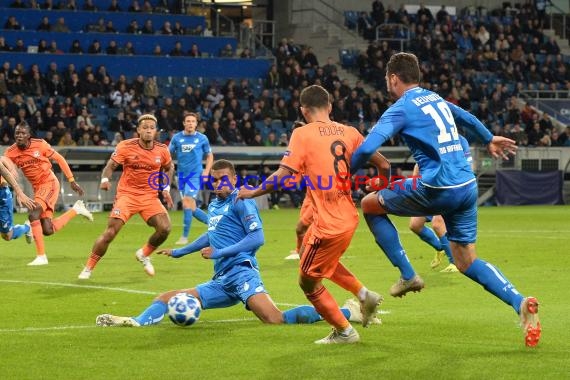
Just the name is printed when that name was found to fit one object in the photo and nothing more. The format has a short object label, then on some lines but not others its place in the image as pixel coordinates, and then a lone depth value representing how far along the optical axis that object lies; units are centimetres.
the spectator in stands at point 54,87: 3716
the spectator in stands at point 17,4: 4119
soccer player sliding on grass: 1043
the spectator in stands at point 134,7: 4322
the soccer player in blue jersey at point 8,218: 1878
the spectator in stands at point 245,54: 4366
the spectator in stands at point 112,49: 4003
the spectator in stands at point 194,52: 4225
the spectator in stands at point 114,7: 4272
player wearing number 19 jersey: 916
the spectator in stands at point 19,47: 3850
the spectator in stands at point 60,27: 4050
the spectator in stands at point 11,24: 3981
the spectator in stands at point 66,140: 3444
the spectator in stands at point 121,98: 3762
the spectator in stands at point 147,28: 4244
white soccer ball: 1013
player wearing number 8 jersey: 920
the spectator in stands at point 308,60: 4434
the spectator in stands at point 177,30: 4334
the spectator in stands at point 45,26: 4041
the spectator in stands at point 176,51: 4181
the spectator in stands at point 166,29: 4278
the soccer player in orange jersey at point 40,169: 1877
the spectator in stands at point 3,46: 3828
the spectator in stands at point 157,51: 4136
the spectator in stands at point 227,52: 4341
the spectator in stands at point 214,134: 3747
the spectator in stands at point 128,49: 4075
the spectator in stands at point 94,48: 3959
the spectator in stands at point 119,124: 3612
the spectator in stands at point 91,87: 3753
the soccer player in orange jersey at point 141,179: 1587
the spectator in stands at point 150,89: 3906
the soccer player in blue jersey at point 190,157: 2275
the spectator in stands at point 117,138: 3464
